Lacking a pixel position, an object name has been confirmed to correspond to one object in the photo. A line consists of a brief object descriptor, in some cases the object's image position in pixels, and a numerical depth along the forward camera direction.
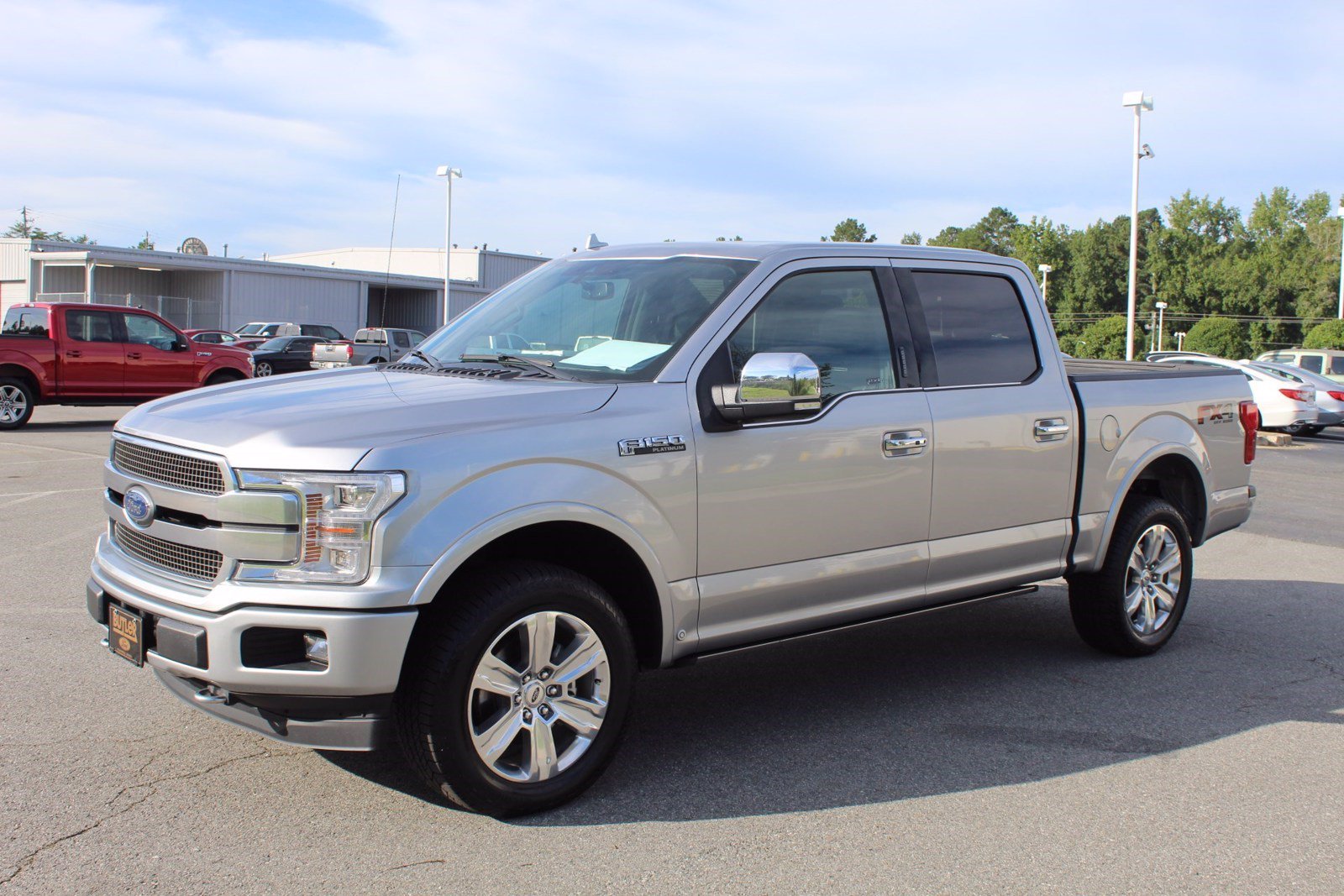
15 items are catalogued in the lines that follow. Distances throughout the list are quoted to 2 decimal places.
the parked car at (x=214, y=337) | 35.06
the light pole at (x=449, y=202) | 42.62
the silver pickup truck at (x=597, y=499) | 3.59
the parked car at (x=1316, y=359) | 26.08
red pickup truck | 17.42
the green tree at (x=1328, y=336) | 38.78
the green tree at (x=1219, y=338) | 46.17
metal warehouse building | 42.09
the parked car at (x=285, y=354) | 31.48
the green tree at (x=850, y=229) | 125.75
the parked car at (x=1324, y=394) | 22.80
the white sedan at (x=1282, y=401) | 21.77
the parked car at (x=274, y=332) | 37.39
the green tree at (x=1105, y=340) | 59.49
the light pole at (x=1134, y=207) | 28.67
